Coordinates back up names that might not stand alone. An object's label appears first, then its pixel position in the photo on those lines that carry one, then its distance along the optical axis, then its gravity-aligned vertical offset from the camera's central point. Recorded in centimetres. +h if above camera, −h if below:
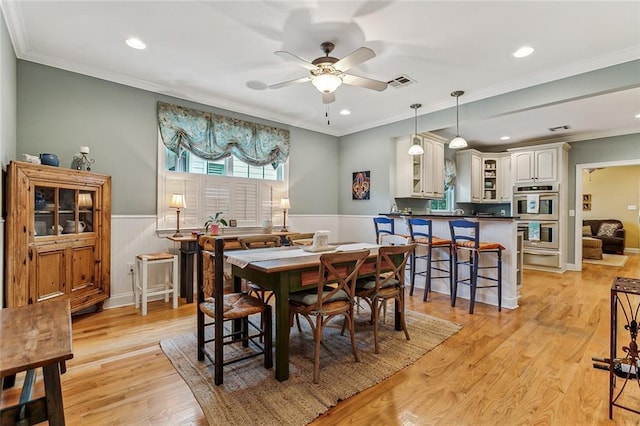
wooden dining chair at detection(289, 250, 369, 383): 224 -67
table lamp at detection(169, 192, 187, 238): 396 +10
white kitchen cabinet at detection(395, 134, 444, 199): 545 +76
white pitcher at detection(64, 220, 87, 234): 325 -17
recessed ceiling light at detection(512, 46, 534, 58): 299 +157
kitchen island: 385 -57
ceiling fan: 248 +123
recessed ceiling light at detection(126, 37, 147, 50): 292 +160
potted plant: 426 -17
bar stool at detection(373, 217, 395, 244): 476 -26
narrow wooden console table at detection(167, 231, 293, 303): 399 -61
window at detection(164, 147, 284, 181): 430 +67
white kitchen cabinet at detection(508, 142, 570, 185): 624 +101
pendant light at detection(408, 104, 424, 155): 454 +127
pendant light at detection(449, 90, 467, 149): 410 +91
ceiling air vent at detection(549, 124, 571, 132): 568 +156
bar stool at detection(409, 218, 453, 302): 417 -57
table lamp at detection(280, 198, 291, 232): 512 +7
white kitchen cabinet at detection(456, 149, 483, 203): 715 +81
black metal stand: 181 -86
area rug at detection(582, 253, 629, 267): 693 -113
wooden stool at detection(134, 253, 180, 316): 353 -85
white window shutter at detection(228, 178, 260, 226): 484 +14
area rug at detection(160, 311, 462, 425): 189 -120
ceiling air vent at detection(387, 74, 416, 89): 374 +160
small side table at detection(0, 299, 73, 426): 119 -57
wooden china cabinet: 263 -24
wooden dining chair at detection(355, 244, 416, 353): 269 -69
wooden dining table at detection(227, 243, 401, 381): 220 -49
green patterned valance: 412 +110
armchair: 820 -56
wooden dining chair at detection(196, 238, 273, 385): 217 -76
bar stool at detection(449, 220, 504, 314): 369 -52
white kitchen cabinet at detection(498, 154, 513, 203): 724 +77
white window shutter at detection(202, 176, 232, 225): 455 +22
